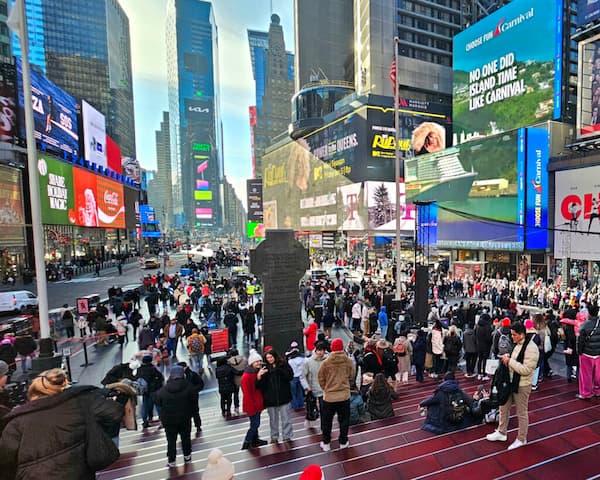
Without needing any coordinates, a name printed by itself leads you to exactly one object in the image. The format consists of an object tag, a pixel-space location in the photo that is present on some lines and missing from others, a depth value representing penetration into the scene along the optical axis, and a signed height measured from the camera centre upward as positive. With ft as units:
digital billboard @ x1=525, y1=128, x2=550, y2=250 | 85.15 +6.70
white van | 56.34 -12.26
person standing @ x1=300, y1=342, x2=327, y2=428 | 17.51 -7.86
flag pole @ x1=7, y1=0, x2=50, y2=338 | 19.13 +3.34
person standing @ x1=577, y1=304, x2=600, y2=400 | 18.13 -7.75
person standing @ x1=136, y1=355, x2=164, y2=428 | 20.84 -9.43
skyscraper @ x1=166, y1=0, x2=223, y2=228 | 626.23 +192.44
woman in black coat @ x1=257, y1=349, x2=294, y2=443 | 15.78 -7.71
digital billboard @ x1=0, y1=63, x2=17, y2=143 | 96.22 +37.11
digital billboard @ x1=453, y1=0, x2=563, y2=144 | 99.35 +49.38
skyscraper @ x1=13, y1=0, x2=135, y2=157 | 296.10 +165.42
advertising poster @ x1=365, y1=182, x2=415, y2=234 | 150.51 +6.05
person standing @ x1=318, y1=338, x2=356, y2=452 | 14.67 -7.42
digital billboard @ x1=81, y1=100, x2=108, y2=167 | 152.15 +44.65
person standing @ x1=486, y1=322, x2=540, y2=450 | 13.71 -6.09
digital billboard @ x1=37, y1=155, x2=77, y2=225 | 108.17 +12.91
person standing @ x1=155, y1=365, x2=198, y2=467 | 14.56 -7.93
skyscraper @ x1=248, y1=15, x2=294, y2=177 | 494.18 +200.19
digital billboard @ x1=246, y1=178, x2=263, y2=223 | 329.52 +23.27
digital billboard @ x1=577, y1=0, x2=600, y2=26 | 75.00 +46.52
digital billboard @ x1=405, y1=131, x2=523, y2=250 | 88.69 +9.19
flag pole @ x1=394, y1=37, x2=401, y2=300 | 37.01 +2.48
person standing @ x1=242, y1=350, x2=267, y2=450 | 15.79 -8.27
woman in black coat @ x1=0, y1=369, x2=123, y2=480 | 7.30 -4.53
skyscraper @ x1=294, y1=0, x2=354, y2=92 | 253.03 +140.84
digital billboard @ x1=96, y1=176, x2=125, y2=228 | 152.09 +11.97
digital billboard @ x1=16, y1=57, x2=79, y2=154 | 113.09 +41.96
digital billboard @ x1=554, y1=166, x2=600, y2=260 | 74.49 +1.19
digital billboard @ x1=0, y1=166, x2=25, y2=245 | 97.09 +7.13
